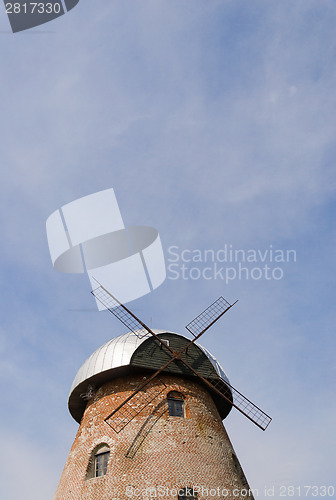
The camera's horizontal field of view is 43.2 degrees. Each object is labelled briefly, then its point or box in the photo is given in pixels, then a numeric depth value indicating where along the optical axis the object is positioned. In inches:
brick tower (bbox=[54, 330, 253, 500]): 559.7
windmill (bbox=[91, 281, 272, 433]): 622.5
